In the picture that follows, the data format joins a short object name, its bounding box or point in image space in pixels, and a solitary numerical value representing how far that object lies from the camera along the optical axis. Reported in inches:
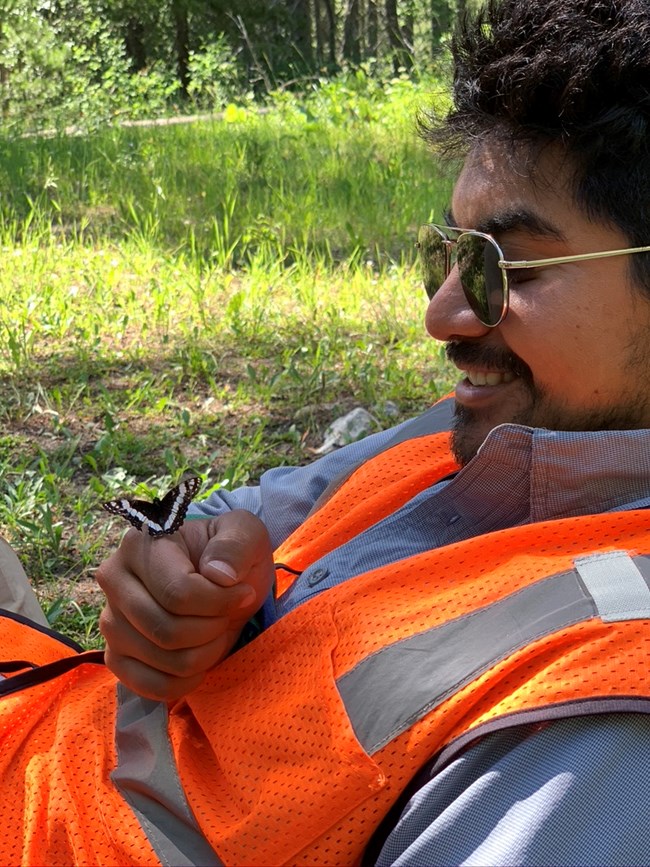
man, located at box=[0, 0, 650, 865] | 46.6
